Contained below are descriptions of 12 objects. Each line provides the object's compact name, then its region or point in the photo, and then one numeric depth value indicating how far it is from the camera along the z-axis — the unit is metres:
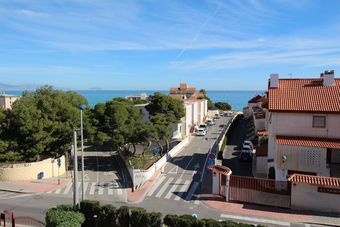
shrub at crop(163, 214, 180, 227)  17.06
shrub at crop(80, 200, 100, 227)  18.97
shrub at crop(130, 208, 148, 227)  17.80
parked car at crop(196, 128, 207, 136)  61.76
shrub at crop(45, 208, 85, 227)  17.30
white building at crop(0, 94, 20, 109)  90.07
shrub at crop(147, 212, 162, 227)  17.59
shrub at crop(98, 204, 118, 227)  18.53
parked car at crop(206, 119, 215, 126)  77.19
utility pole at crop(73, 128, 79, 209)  18.51
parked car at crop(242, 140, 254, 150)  42.09
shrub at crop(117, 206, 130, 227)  18.28
